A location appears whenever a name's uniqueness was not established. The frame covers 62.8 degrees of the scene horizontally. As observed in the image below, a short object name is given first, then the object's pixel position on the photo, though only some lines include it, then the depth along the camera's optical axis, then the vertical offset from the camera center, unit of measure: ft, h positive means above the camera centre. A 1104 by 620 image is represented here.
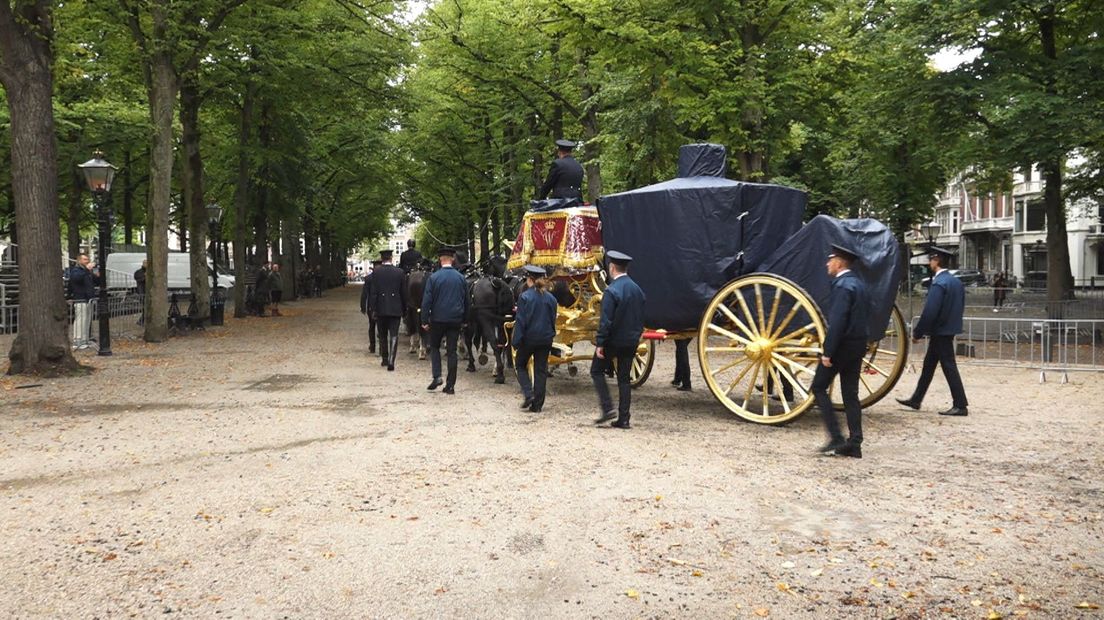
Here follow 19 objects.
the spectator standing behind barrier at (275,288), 102.35 -0.71
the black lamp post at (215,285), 85.25 -0.27
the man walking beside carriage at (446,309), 40.55 -1.28
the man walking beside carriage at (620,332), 31.04 -1.81
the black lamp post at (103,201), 58.44 +5.61
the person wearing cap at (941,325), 35.19 -1.89
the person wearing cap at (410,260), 62.03 +1.43
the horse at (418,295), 56.29 -0.90
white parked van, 116.26 +1.86
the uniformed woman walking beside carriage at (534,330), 35.40 -1.98
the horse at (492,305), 46.24 -1.27
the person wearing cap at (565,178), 41.37 +4.71
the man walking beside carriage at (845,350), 25.88 -2.10
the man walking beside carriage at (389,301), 49.93 -1.11
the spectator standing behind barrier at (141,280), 94.89 +0.30
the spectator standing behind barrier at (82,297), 62.49 -1.06
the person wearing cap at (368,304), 52.49 -1.42
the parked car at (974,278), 201.30 -0.31
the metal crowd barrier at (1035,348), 48.49 -4.78
